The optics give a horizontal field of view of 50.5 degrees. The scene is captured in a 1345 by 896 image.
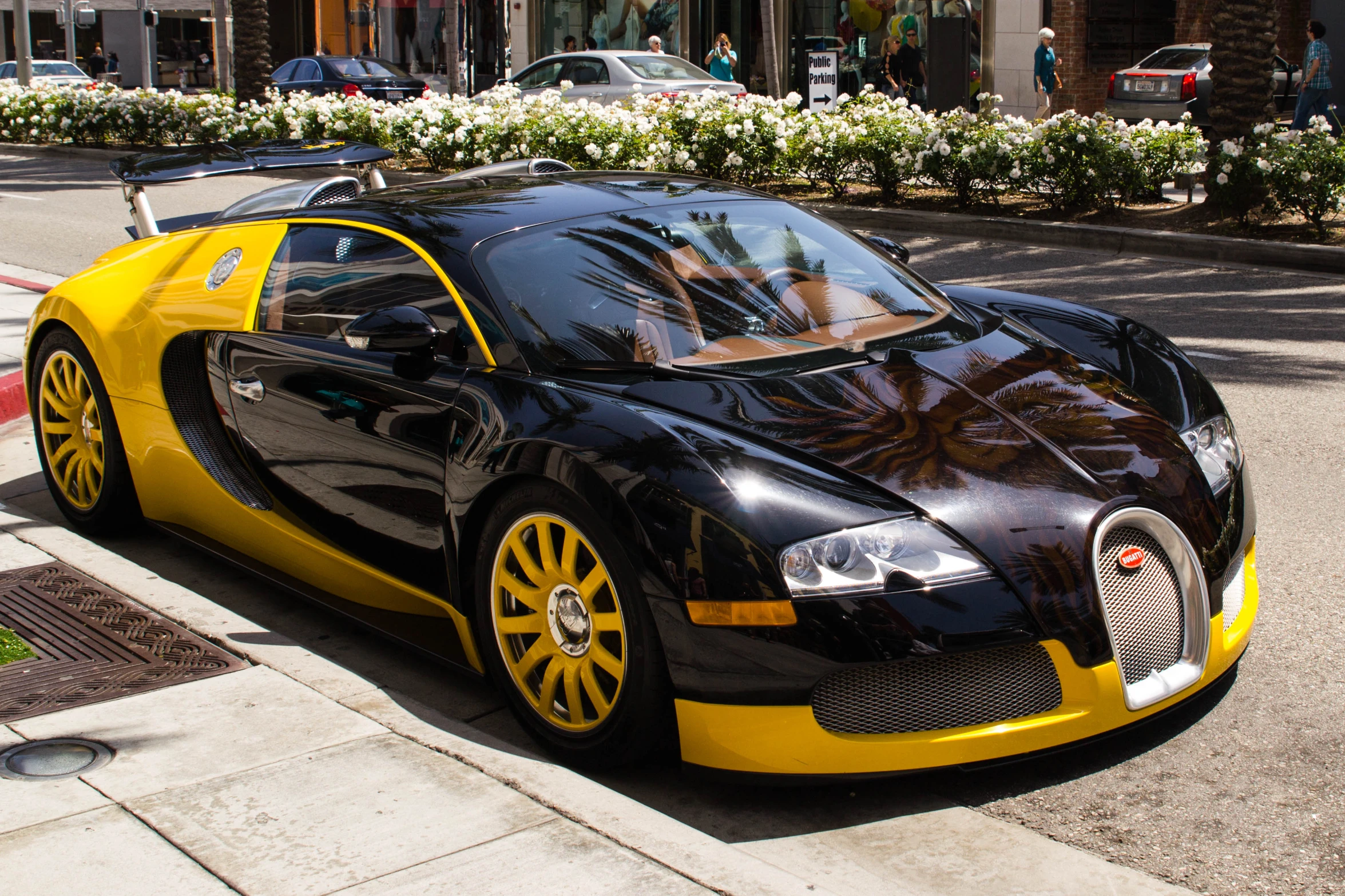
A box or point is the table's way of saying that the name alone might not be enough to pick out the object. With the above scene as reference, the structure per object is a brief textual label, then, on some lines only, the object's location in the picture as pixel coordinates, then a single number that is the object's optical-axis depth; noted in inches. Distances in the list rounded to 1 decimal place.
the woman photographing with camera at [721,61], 1050.7
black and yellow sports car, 120.0
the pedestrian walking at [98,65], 1875.0
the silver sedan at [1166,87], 901.8
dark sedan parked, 1136.8
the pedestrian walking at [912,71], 920.9
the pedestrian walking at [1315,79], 743.1
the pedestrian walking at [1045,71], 962.1
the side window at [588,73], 910.4
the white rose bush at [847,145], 478.0
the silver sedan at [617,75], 892.0
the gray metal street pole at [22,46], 1202.0
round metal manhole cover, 130.4
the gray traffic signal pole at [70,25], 1512.1
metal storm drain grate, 152.0
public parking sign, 796.0
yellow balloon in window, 1133.1
